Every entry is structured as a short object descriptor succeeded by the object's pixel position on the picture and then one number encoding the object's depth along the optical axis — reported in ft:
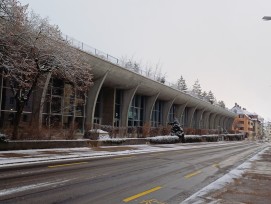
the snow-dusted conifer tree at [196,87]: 297.65
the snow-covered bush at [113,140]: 65.24
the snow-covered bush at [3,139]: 41.54
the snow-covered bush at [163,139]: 85.77
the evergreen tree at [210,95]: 300.91
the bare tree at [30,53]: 42.54
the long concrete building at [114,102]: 73.51
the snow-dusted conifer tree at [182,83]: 264.97
